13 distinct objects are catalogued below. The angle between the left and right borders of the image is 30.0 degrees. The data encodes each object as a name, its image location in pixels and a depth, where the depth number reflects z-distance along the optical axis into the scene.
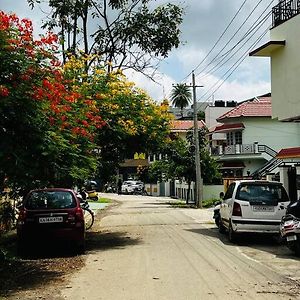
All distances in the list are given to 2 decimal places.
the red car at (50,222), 13.04
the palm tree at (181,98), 98.38
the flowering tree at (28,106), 9.08
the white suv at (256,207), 15.01
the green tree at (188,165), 42.59
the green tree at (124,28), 20.36
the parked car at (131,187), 70.94
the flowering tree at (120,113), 16.36
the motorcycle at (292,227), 12.45
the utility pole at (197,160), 36.47
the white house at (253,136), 51.62
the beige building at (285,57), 18.19
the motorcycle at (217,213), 19.43
